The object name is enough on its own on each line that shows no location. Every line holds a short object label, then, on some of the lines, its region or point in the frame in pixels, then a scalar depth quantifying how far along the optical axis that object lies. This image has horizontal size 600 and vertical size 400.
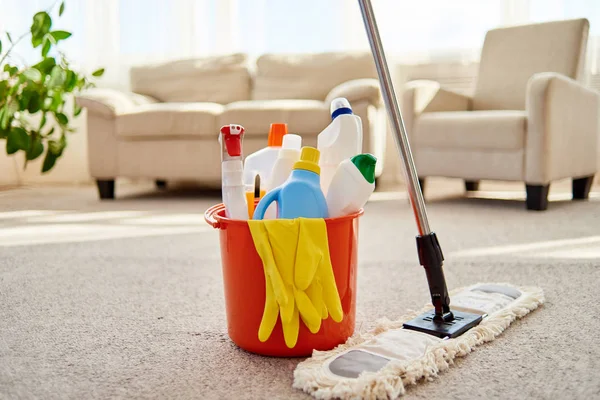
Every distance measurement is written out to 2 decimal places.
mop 0.75
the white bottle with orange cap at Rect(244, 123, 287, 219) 0.97
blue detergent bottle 0.83
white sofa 2.72
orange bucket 0.85
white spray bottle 0.84
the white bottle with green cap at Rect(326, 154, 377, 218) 0.83
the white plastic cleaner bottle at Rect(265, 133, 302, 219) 0.92
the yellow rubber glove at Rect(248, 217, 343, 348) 0.81
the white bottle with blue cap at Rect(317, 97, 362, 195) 0.92
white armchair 2.32
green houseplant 2.56
